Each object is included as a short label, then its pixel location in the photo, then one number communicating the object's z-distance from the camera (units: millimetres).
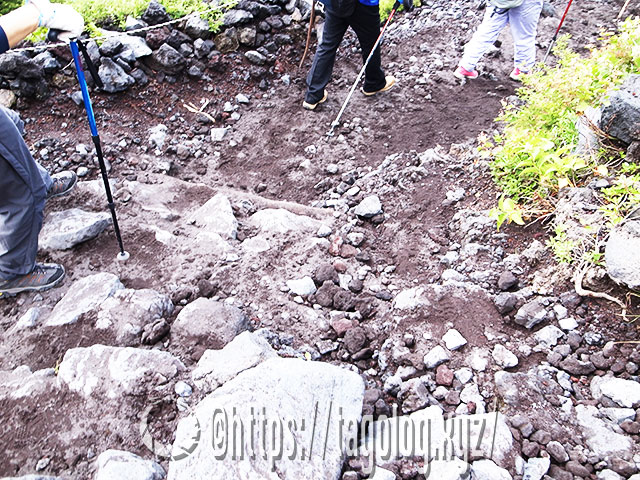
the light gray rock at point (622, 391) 2592
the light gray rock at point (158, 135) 6066
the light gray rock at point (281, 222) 4367
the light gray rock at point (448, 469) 2217
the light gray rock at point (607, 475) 2248
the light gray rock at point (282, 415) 2160
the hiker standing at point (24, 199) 3426
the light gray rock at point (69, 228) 4246
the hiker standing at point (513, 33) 6391
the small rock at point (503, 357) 2949
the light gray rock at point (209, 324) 3111
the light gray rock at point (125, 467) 2164
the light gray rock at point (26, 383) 2670
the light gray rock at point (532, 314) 3186
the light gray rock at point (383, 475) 2223
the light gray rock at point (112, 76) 6191
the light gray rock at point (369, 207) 4734
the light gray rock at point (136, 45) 6426
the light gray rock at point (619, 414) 2521
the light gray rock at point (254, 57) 7203
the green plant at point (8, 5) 6984
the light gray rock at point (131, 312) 3188
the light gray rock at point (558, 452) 2375
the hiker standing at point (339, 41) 5945
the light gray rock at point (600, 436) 2385
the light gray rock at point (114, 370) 2664
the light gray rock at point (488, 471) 2252
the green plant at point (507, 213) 3768
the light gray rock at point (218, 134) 6355
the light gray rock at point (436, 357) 3033
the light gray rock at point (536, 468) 2314
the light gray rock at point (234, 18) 7109
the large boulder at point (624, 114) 3662
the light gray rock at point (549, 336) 3047
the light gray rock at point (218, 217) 4410
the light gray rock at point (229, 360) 2697
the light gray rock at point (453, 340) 3111
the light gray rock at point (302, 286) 3711
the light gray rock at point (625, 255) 2934
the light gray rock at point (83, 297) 3359
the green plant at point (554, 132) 3881
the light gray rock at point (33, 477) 2145
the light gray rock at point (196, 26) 6898
